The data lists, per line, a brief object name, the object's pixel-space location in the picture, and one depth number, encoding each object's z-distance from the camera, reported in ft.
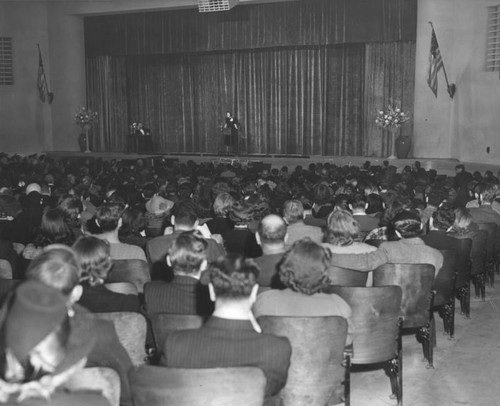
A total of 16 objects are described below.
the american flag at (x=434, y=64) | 57.36
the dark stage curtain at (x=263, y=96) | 68.59
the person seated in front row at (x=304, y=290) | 11.93
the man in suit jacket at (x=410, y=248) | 17.61
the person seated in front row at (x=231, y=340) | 9.80
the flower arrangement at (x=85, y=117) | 77.05
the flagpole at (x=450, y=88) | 60.08
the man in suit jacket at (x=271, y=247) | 15.56
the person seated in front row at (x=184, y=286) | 13.37
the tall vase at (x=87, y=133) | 77.30
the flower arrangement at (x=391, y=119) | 63.46
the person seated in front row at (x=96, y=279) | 12.58
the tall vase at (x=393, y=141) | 63.43
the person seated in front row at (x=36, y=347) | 6.24
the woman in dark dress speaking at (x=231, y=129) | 73.72
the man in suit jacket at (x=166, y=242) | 18.30
